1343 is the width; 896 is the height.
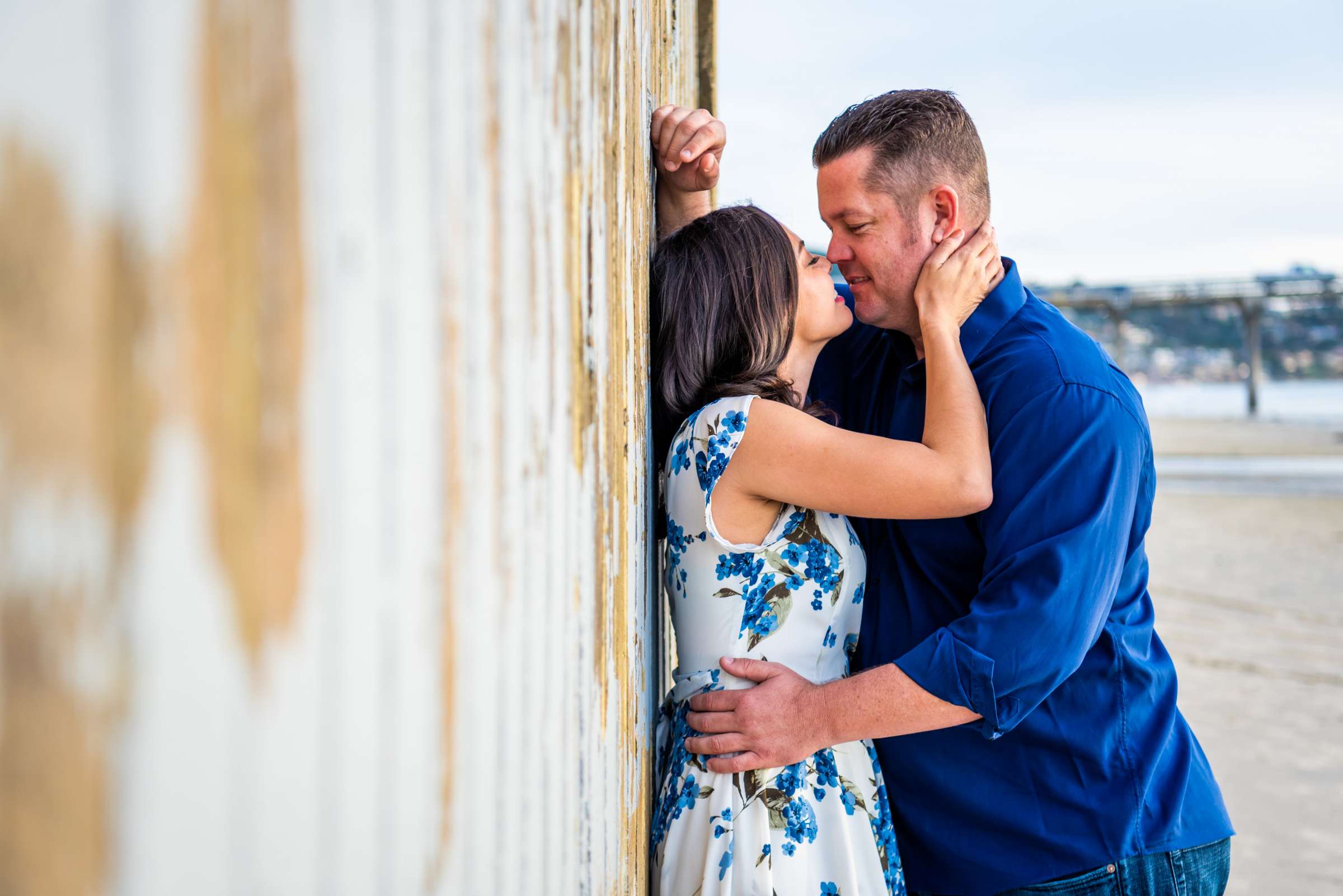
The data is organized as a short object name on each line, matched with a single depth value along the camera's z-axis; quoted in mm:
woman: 1727
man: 1723
